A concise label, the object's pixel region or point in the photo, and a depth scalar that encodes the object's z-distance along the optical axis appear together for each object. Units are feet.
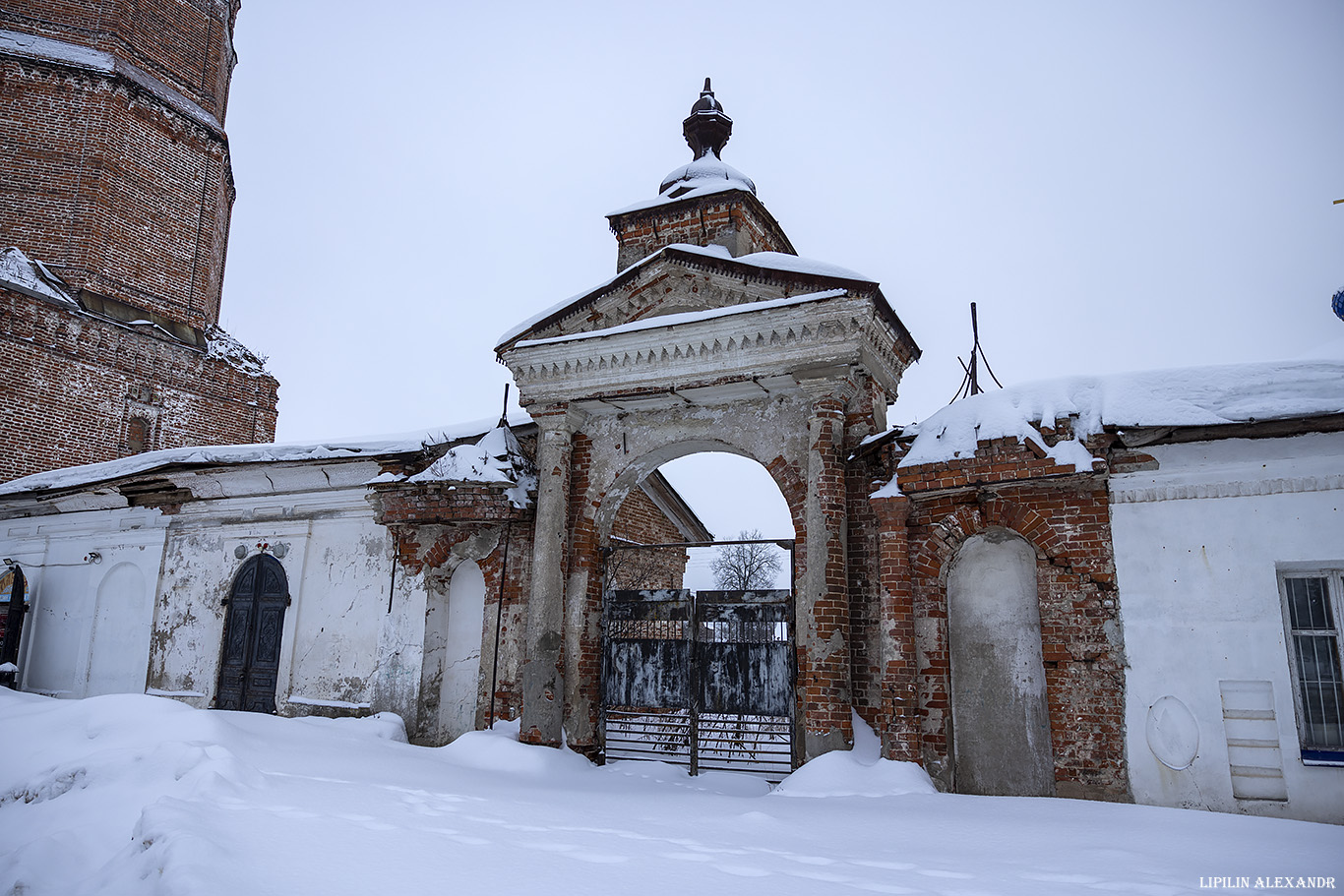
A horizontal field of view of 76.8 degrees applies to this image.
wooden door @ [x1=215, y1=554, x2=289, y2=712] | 37.88
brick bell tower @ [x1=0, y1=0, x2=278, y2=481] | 54.39
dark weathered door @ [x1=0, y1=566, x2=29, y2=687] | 44.80
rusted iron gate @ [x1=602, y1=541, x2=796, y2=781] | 28.66
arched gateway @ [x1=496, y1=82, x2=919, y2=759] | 27.45
